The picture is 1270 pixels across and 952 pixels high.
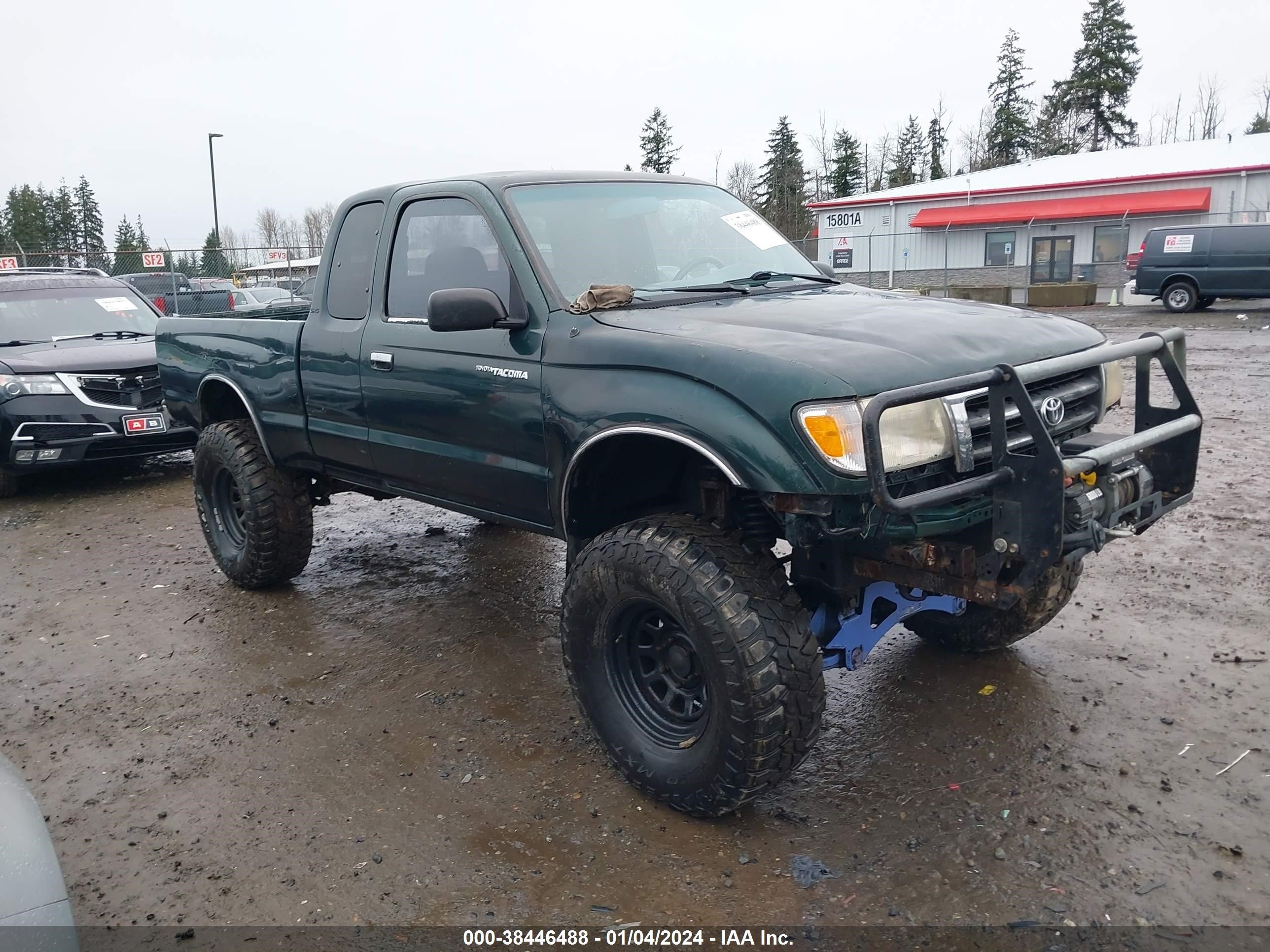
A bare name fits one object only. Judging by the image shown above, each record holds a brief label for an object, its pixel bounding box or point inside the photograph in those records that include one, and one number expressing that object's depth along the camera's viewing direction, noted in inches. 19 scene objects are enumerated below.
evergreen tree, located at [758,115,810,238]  2112.5
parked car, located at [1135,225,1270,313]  802.8
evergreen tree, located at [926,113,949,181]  2470.5
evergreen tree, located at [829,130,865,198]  2196.1
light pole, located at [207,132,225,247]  1252.5
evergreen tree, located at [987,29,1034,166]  2170.3
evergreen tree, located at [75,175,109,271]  2440.9
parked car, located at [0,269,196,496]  301.6
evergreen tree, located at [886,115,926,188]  2348.7
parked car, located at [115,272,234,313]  817.5
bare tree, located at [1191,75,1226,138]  2485.2
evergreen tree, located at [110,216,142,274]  856.3
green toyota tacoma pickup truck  108.6
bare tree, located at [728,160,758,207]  2257.6
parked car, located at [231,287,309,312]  893.8
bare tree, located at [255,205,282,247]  3002.0
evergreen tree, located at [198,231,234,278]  996.6
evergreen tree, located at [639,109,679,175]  2145.7
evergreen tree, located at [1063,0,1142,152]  2079.2
